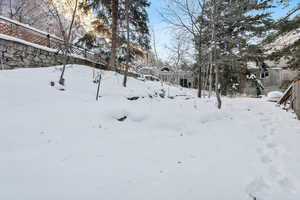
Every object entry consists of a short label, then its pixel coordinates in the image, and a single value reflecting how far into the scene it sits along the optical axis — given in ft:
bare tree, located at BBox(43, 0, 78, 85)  19.55
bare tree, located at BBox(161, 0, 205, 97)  26.63
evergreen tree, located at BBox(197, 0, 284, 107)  19.62
